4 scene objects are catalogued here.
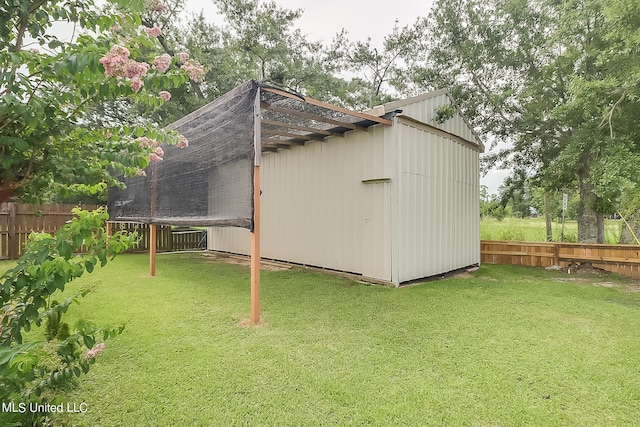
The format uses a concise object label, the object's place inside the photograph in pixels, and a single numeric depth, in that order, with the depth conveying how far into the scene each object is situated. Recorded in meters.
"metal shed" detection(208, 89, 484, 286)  4.89
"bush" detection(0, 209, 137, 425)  1.03
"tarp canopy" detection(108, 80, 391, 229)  3.30
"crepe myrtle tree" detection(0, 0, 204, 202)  1.08
